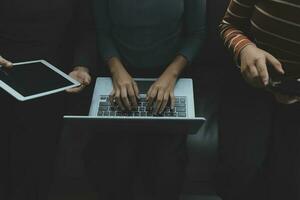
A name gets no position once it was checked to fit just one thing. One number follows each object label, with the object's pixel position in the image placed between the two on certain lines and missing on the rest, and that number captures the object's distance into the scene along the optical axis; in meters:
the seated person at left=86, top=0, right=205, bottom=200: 1.22
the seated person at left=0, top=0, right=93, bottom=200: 1.29
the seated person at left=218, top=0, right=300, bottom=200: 1.13
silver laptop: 1.07
